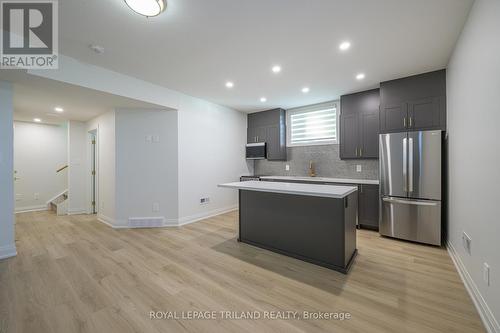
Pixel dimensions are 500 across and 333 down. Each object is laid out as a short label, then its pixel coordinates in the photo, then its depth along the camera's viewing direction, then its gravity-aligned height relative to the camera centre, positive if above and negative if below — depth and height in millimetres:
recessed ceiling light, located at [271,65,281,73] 2967 +1515
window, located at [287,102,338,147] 4633 +1038
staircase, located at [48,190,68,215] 4957 -997
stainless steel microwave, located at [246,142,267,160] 5348 +440
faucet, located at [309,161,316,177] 4734 -119
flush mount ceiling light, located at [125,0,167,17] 1694 +1425
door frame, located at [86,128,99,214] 5070 -249
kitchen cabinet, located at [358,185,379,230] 3558 -741
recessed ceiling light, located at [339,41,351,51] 2379 +1492
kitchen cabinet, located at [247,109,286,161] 5145 +955
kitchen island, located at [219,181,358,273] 2242 -720
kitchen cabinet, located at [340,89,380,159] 3814 +836
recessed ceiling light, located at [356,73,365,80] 3219 +1510
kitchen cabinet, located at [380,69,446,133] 3021 +1032
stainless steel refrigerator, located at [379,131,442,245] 2862 -304
